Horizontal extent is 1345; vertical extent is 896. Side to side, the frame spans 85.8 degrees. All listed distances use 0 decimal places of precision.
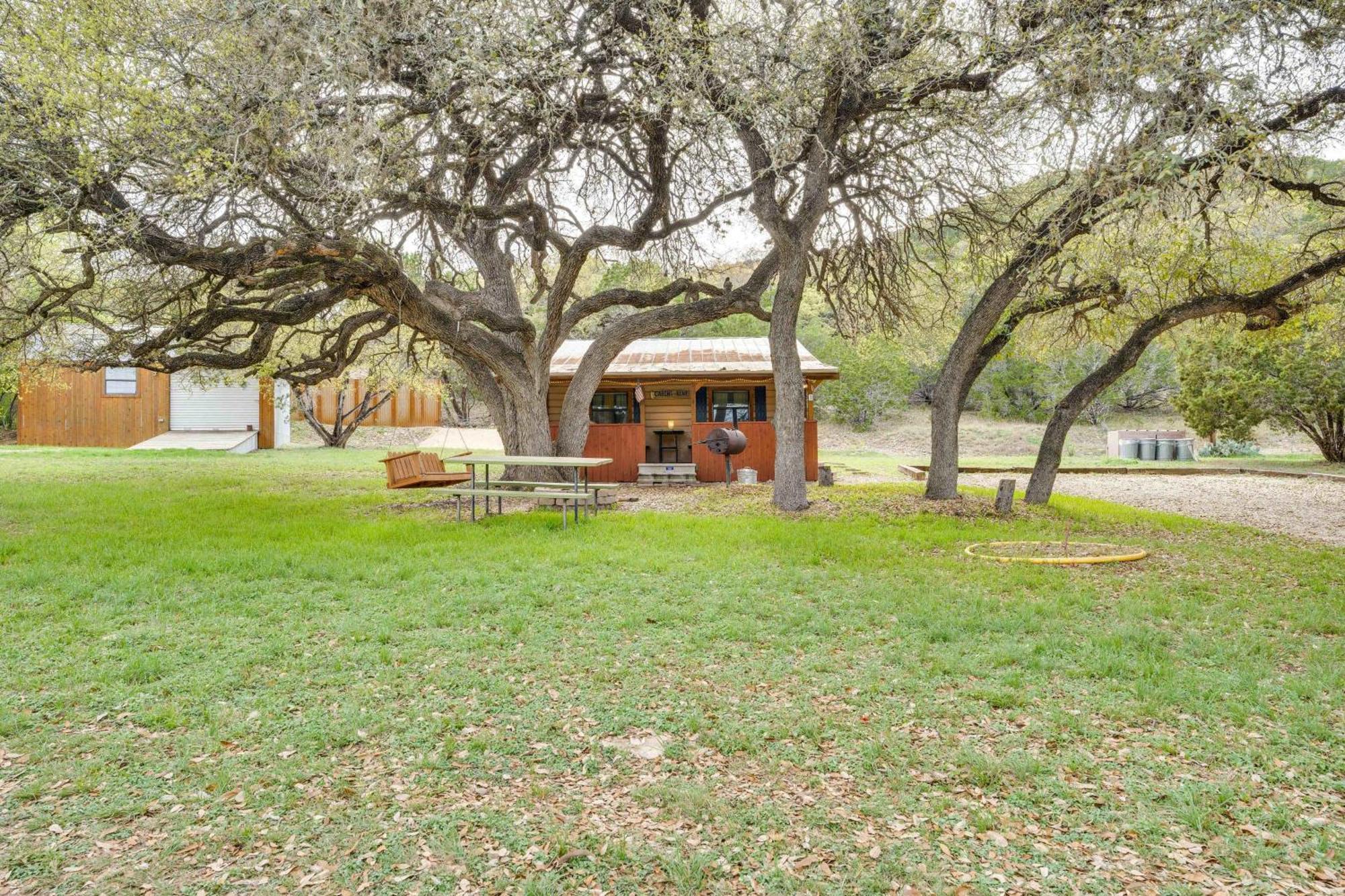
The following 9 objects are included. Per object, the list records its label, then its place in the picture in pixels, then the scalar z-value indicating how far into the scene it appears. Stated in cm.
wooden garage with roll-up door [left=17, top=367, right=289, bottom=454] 2492
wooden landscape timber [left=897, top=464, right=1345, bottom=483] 1762
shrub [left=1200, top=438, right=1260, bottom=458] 2333
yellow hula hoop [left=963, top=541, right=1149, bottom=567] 692
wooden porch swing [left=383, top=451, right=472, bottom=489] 1200
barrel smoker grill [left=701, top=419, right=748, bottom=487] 1360
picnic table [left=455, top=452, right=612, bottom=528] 885
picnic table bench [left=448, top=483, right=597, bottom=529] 839
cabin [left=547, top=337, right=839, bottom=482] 1548
